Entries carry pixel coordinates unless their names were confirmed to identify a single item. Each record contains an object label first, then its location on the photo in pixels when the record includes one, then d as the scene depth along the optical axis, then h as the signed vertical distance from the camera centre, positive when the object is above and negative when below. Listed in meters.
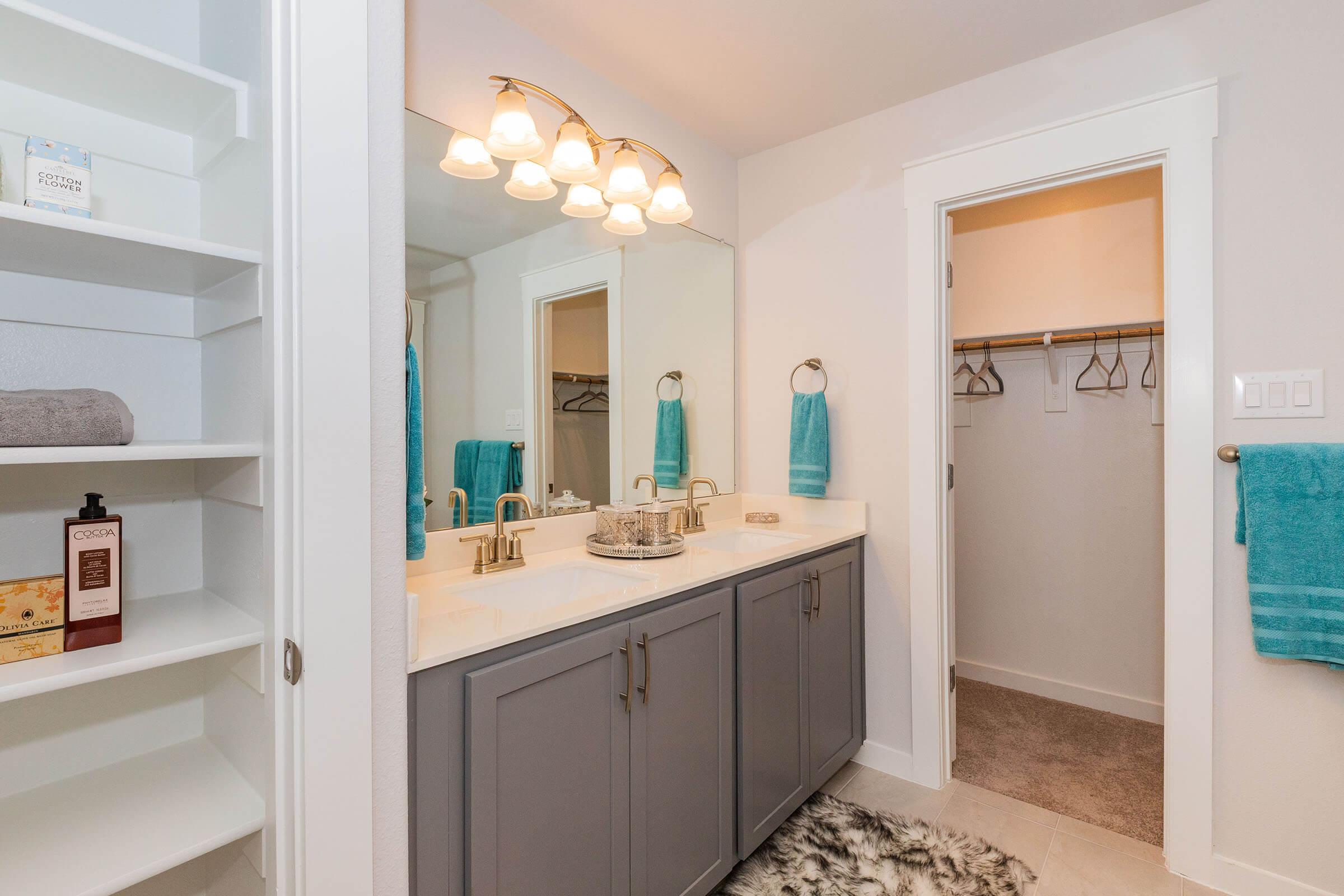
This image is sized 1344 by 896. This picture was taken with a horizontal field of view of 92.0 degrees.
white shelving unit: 0.94 +0.00
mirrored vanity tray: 1.85 -0.30
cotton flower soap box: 0.89 +0.39
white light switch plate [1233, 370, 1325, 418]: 1.64 +0.12
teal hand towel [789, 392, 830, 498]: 2.42 -0.01
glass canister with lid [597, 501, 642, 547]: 1.92 -0.23
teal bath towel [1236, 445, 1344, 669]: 1.60 -0.27
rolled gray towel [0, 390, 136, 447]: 0.84 +0.04
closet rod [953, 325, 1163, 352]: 2.69 +0.46
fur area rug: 1.75 -1.19
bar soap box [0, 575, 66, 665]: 0.91 -0.24
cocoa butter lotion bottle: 0.95 -0.19
